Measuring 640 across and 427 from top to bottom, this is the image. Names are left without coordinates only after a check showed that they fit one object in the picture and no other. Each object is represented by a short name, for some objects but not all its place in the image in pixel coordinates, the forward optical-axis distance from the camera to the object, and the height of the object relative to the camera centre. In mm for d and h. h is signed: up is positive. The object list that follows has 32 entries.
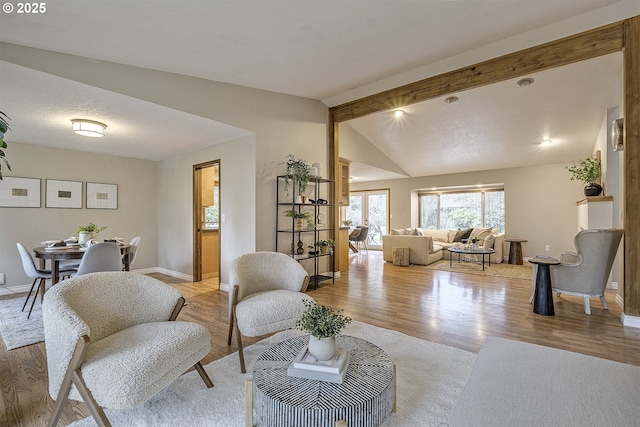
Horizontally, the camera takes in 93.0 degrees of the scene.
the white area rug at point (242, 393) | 1630 -1110
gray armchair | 3252 -620
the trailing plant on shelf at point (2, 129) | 1672 +465
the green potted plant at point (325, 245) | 4820 -518
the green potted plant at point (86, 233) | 3766 -252
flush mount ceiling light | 3645 +1045
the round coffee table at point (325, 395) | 1253 -804
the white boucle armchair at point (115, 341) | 1415 -697
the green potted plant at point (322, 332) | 1524 -605
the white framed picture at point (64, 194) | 4754 +302
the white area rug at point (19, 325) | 2697 -1128
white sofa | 6840 -736
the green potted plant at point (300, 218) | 4523 -85
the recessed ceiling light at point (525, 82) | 4124 +1797
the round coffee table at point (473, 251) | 6211 -799
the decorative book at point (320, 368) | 1449 -761
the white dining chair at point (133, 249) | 4165 -499
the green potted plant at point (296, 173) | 4414 +579
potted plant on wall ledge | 4734 +626
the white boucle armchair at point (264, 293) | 2234 -687
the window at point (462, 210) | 8258 +73
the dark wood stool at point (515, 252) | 7027 -923
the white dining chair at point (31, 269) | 3381 -629
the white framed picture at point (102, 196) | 5184 +302
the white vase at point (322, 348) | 1524 -683
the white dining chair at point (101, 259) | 3162 -490
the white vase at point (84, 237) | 3762 -299
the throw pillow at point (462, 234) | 8031 -579
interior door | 5156 -332
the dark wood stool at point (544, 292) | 3354 -887
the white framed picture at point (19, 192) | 4312 +303
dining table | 3281 -458
